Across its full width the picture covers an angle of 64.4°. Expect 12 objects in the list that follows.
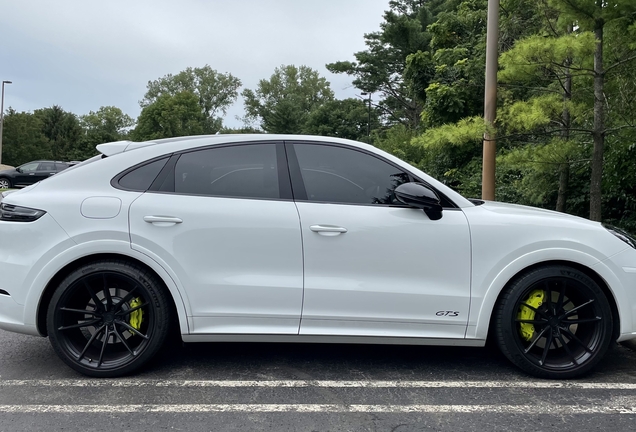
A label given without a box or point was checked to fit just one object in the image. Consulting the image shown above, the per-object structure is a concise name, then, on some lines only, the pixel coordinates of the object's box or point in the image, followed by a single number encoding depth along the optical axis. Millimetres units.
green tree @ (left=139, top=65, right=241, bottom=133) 82375
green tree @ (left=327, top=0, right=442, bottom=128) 31062
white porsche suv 3309
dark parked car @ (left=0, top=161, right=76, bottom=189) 25359
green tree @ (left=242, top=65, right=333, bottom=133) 80938
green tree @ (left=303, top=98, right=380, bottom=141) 48156
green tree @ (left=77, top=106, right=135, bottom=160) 84750
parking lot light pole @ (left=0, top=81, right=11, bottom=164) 34250
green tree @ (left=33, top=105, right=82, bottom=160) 64750
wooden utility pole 6531
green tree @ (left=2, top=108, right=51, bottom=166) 53719
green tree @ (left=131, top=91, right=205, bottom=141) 64312
